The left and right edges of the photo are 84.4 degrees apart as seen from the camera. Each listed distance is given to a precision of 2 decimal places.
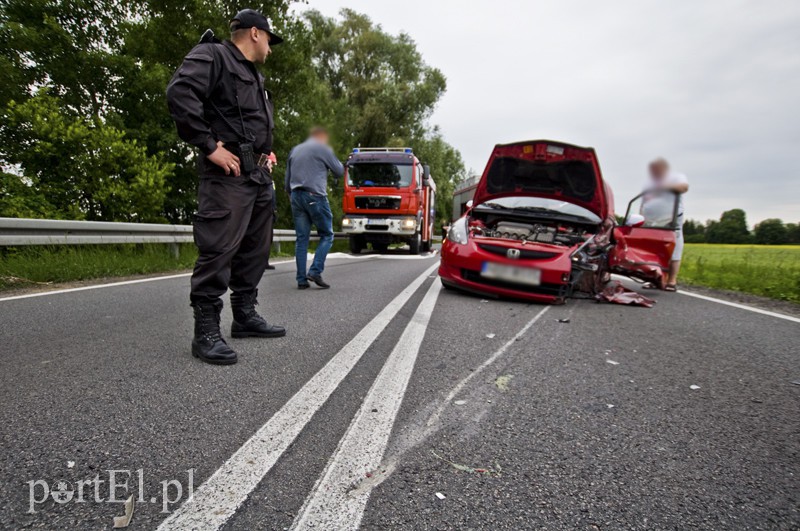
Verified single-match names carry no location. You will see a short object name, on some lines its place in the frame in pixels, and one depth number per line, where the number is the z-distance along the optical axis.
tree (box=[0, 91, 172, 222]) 9.36
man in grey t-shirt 5.57
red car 4.86
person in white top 5.17
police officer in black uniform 2.47
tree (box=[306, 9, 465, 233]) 28.14
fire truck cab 13.38
